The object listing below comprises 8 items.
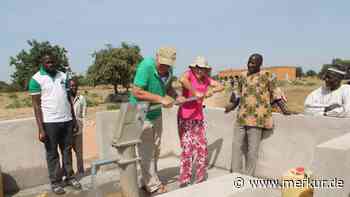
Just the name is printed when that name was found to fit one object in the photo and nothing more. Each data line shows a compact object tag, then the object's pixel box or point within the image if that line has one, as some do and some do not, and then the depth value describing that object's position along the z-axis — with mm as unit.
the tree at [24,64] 31125
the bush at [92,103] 24089
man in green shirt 3416
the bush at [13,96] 31766
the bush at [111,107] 21172
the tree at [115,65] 28125
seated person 3803
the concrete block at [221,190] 2268
